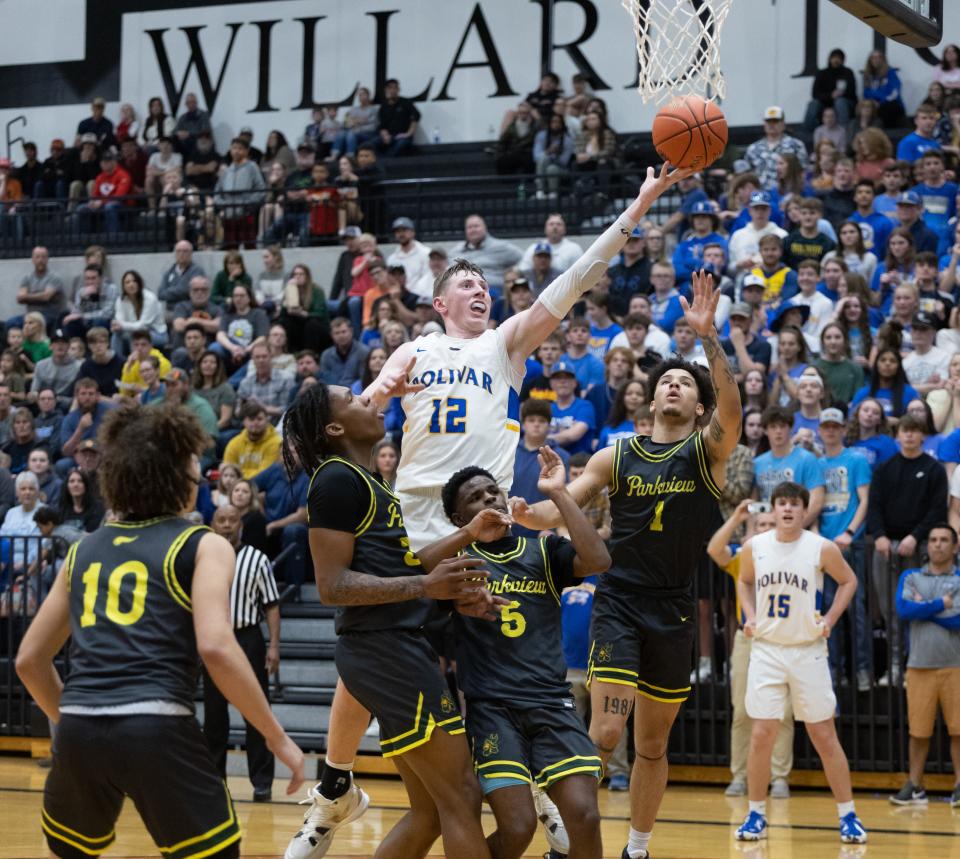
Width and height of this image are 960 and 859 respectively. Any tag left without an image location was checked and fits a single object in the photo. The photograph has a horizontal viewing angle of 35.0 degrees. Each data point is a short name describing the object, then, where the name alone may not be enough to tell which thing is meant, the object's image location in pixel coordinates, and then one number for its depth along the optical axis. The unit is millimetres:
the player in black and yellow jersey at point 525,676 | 5746
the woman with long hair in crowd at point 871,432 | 11742
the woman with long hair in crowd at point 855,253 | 13906
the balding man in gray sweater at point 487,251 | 16047
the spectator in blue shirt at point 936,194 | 14625
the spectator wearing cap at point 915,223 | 14180
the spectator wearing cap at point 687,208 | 15609
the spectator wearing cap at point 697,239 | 14805
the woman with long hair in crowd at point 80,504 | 13852
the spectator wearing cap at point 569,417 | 12516
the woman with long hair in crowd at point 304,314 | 16578
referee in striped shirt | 10617
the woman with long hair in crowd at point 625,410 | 11938
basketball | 7488
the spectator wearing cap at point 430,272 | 16125
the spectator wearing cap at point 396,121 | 21438
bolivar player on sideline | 9219
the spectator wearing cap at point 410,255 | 16672
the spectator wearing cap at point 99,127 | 22953
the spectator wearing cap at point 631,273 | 14984
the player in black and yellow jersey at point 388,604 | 5672
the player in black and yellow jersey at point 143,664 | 4512
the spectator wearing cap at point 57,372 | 16703
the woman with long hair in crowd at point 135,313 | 17578
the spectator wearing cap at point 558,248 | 15641
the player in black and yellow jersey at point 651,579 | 7125
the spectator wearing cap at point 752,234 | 14359
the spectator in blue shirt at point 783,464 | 11336
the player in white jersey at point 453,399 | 6633
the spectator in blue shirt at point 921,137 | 15797
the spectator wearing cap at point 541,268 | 15195
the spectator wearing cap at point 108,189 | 21312
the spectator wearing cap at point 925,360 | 12391
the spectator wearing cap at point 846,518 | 11148
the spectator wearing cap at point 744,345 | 12727
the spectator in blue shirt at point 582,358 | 13534
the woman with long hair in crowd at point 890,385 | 12070
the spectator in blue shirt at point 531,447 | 11773
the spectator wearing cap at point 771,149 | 16031
